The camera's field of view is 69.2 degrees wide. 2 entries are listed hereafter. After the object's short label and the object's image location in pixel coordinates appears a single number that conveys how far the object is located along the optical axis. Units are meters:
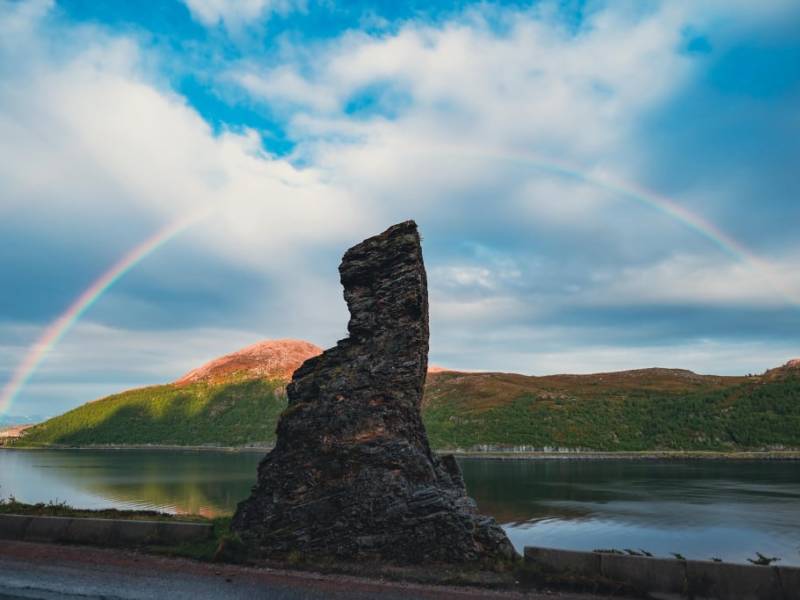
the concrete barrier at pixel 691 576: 14.69
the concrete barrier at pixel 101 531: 20.39
